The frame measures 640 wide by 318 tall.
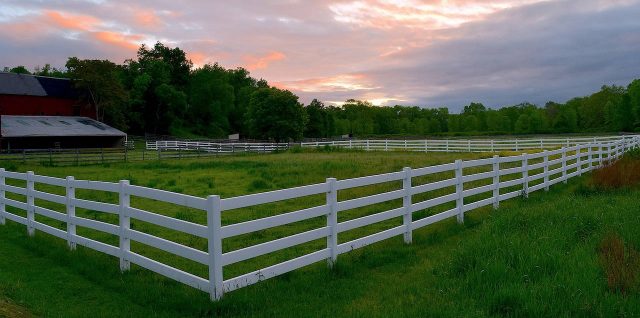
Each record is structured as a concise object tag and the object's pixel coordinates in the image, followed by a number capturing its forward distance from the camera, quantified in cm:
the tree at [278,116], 7612
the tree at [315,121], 10662
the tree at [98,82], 6306
